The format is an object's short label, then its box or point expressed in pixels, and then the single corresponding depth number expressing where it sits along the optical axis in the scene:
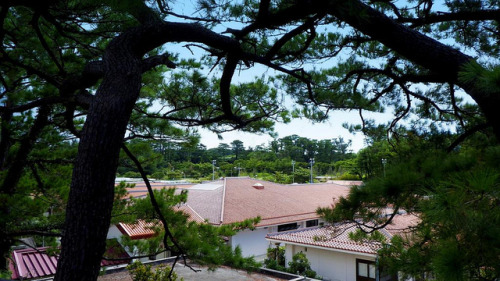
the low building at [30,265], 6.87
